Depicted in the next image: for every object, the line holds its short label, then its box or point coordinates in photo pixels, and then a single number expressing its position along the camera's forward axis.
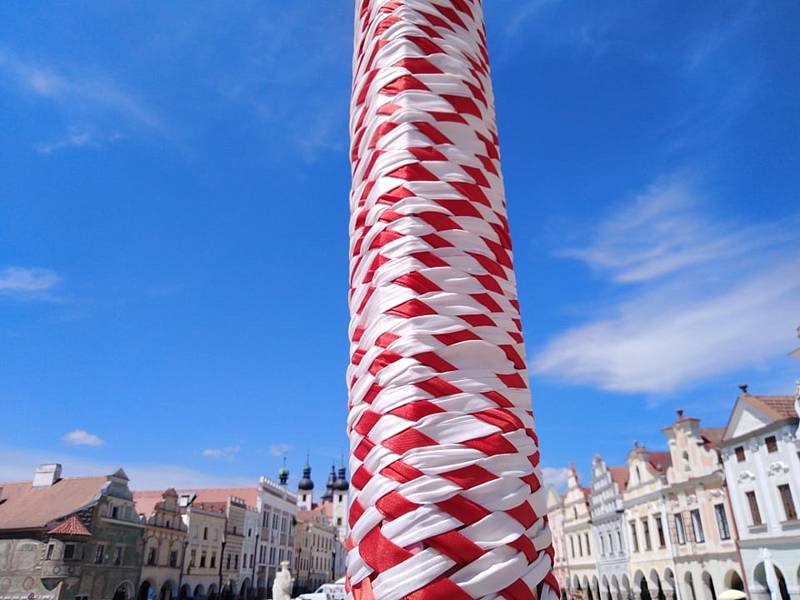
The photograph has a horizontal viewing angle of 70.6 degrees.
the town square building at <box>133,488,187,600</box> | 31.67
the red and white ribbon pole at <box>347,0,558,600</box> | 0.91
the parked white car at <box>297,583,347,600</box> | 13.65
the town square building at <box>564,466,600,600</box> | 36.09
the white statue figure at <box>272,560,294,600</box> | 9.06
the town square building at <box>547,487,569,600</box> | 40.43
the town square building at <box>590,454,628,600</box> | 31.70
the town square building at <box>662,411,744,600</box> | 23.05
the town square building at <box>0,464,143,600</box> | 24.81
